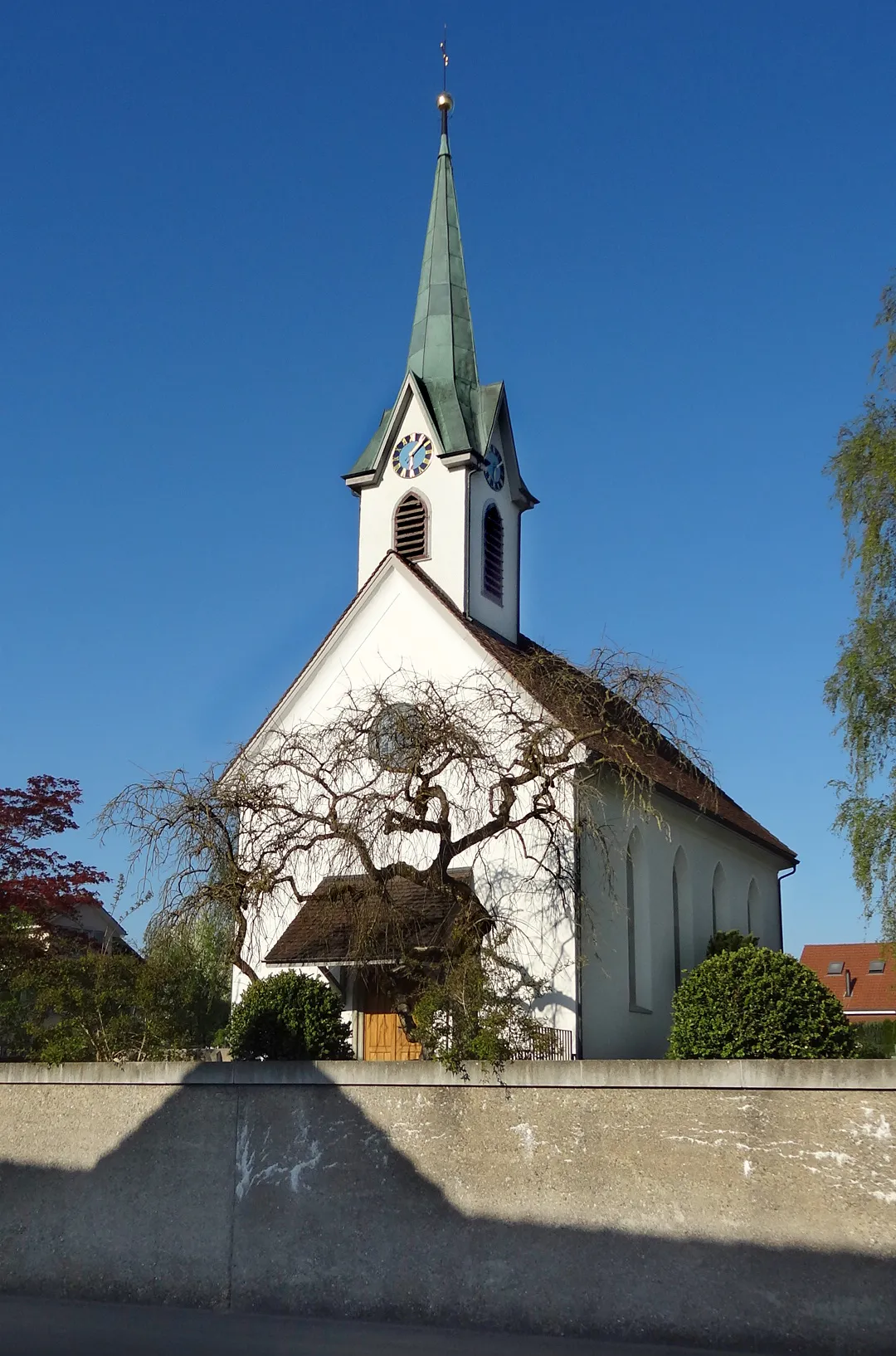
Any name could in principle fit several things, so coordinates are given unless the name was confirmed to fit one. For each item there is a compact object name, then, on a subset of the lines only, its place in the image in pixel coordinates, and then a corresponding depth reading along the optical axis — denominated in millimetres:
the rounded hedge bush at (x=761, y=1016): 13180
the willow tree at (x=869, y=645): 17641
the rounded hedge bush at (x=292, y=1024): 14828
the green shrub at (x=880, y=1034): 31547
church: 19500
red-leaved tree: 22875
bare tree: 15766
